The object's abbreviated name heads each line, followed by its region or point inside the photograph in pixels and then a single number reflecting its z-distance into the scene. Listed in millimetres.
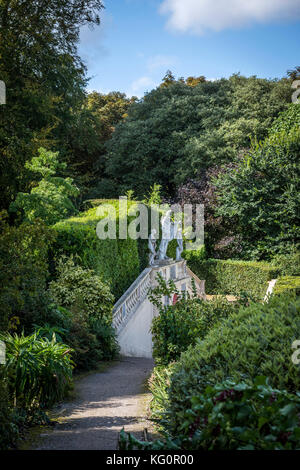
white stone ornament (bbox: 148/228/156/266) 16172
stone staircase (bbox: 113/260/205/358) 13305
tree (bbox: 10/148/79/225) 14836
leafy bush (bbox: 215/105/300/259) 24109
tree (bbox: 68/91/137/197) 26641
